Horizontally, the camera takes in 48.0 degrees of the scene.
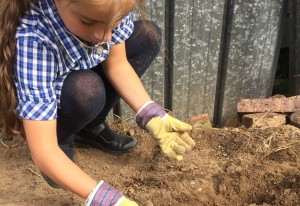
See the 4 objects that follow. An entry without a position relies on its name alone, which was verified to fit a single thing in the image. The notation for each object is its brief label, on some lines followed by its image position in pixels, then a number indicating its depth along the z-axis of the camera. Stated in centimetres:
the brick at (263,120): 173
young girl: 99
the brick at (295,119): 174
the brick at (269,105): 181
